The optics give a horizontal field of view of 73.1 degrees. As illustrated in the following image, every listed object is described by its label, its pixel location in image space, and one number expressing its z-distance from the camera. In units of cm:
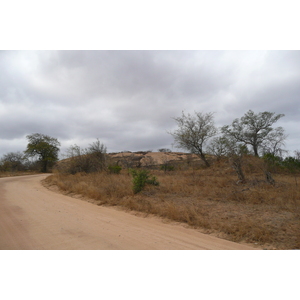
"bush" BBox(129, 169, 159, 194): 973
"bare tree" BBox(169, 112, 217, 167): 2458
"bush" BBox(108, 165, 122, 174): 1933
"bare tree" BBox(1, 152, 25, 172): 4172
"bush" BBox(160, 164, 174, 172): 2383
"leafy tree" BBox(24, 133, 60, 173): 4616
